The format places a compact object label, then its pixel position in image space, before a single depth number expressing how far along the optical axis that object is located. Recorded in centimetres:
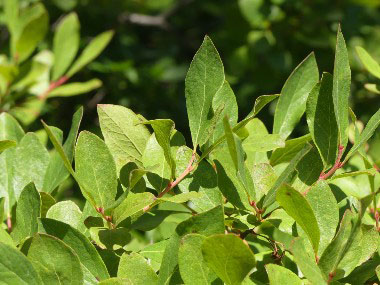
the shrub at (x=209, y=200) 43
